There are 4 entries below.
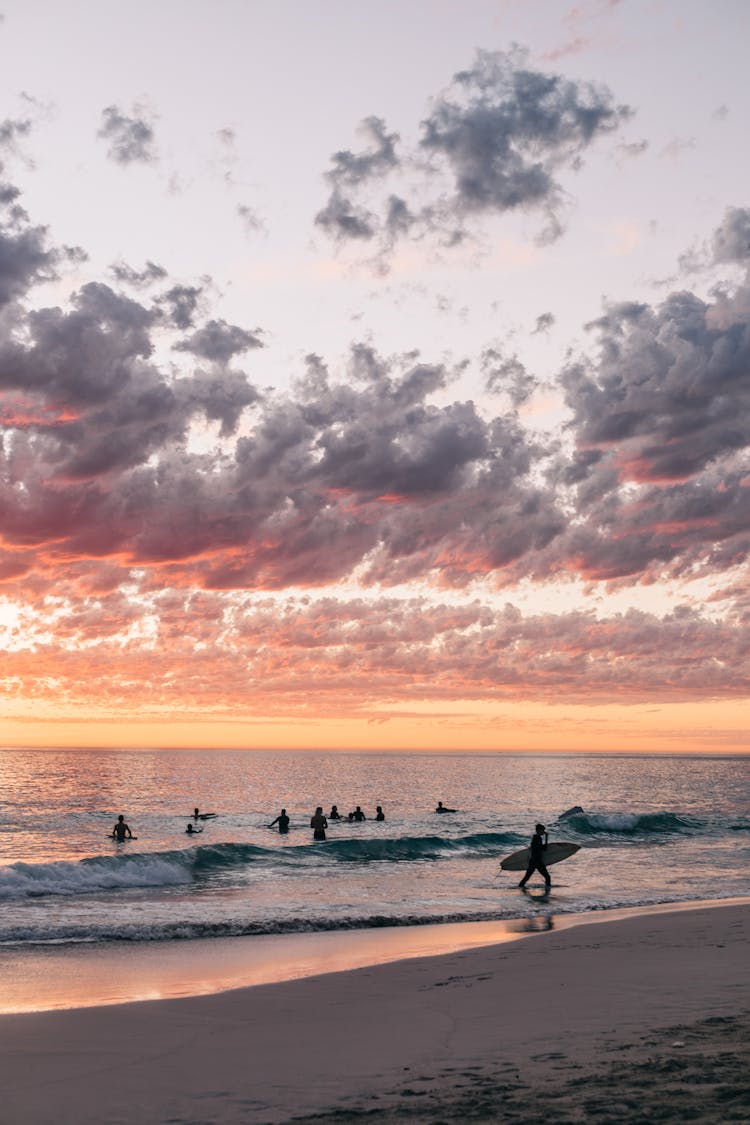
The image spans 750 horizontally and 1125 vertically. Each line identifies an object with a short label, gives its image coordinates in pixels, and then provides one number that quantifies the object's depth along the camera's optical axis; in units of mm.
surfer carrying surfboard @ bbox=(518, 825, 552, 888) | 32938
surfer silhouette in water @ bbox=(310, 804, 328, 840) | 49634
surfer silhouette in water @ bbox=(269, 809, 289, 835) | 57684
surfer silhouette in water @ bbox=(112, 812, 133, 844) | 49469
